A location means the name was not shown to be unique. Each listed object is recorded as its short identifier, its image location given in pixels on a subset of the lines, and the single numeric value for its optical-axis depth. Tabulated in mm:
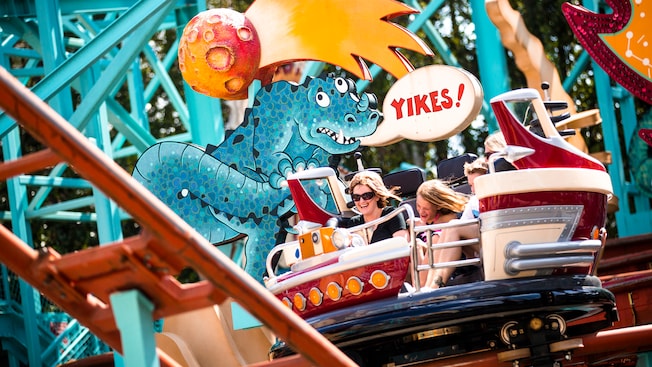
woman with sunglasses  10371
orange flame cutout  13672
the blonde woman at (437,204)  10006
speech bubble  11879
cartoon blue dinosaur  13439
